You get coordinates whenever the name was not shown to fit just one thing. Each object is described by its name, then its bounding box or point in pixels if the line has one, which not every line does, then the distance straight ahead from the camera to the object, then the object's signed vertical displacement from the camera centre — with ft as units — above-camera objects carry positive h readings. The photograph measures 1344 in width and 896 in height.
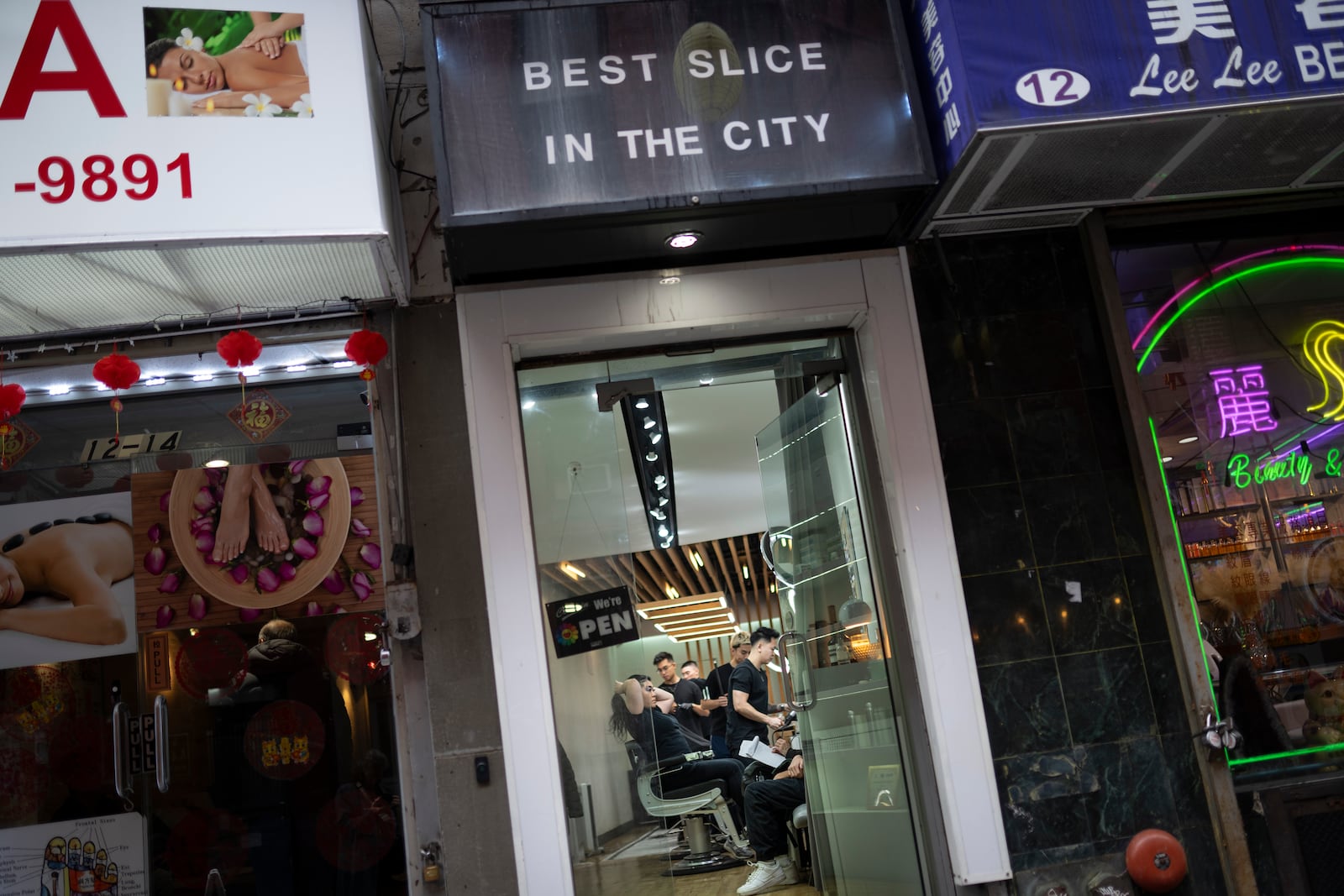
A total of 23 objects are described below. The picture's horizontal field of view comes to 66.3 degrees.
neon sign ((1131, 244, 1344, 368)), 14.35 +4.21
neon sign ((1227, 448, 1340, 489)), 14.12 +1.49
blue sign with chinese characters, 11.25 +5.88
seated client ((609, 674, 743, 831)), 13.66 -0.93
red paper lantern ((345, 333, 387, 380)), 12.66 +4.36
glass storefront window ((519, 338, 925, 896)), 13.39 +0.44
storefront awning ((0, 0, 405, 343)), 10.53 +5.97
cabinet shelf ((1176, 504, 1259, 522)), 13.75 +1.00
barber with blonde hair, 27.12 -0.85
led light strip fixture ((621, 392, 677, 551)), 15.29 +3.30
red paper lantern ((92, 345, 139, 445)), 12.05 +4.30
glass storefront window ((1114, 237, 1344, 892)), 13.34 +1.35
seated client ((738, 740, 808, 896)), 20.03 -3.03
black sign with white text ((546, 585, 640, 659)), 13.42 +0.73
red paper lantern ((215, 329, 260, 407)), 11.96 +4.31
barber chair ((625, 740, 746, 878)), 13.87 -2.27
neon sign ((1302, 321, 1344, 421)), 14.38 +2.97
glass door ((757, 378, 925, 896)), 14.38 -0.26
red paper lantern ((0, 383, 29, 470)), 12.10 +4.14
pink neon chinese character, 14.25 +2.47
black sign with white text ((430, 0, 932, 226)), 11.53 +6.23
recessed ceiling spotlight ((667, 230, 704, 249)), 12.63 +5.14
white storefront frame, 12.37 +2.44
